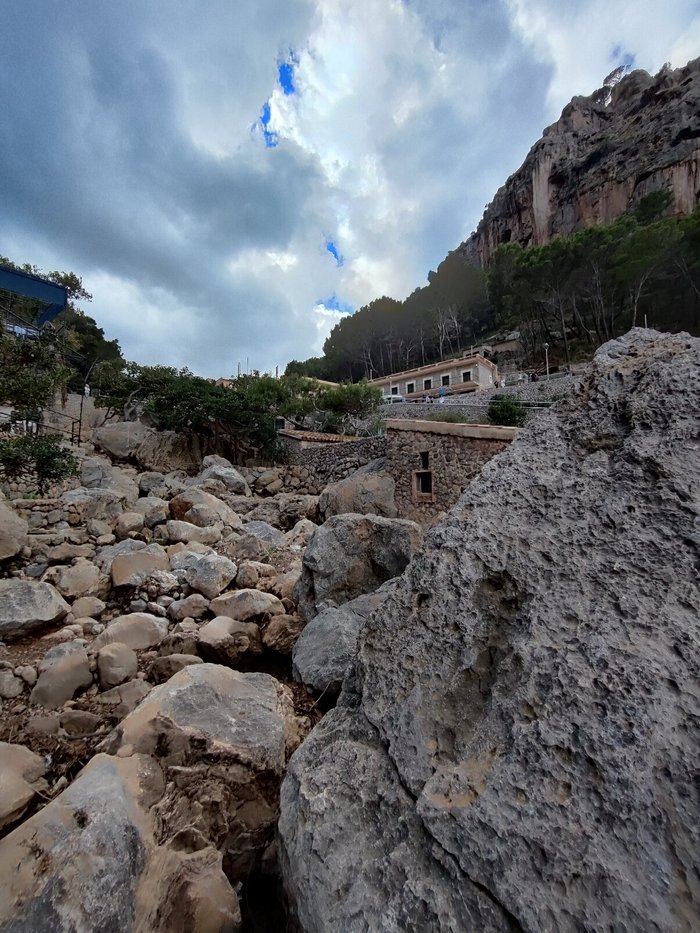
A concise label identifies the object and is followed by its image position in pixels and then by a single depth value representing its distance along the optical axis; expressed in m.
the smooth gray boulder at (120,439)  17.08
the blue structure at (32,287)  13.89
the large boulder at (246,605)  4.55
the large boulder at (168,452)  17.52
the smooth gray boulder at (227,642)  3.94
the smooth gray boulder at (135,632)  4.13
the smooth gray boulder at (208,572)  5.26
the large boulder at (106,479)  10.86
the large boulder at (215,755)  1.97
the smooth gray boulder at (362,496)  10.87
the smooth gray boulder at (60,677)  3.43
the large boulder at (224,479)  13.54
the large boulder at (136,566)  5.32
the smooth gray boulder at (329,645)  3.23
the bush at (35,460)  6.70
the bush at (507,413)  18.31
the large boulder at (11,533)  5.54
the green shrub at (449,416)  19.70
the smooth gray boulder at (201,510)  8.20
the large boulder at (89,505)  7.81
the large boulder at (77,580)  5.30
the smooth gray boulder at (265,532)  8.20
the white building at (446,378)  32.12
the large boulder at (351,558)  4.56
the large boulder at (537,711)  1.06
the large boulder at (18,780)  2.10
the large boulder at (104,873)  1.44
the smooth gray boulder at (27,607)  4.20
